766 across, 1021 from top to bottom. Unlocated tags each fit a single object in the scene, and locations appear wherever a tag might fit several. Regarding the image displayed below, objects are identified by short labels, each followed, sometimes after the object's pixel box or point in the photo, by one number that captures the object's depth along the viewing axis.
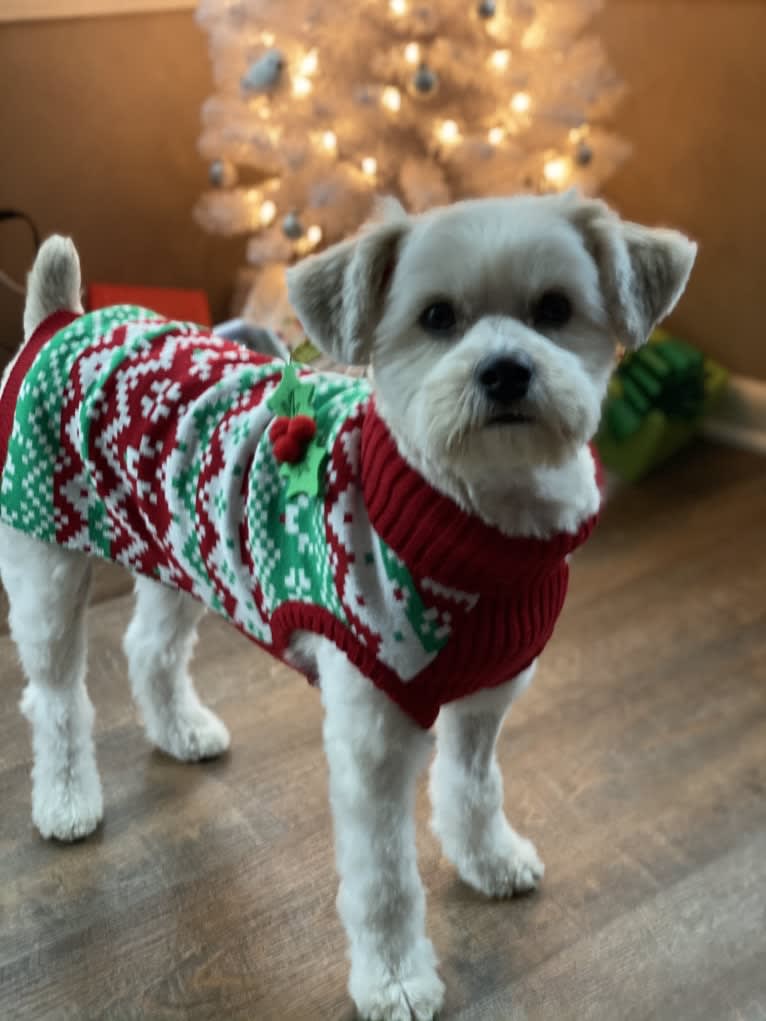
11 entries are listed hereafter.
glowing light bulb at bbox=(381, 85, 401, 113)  2.37
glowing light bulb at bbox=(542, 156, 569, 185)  2.51
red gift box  2.59
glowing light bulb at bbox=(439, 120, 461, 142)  2.41
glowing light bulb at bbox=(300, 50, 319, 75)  2.43
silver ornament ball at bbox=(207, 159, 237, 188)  2.65
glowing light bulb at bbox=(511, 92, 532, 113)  2.43
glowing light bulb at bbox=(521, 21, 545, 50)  2.39
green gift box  2.56
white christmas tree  2.33
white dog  1.03
